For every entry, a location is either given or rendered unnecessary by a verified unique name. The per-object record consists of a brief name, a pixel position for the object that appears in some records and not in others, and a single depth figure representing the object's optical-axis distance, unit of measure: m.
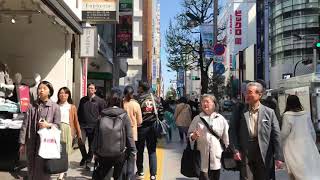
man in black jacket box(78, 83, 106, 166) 6.70
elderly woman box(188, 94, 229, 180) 4.34
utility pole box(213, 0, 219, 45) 14.62
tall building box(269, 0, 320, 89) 51.05
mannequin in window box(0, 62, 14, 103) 7.21
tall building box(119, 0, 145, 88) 34.01
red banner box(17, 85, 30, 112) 7.08
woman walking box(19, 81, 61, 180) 4.24
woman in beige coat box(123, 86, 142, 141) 5.56
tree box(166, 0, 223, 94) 20.49
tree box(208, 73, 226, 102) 25.41
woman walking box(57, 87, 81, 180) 5.78
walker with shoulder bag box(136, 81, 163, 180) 5.79
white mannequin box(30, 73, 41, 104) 8.08
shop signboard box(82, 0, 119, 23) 9.79
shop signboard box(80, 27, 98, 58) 10.04
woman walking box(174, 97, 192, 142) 10.59
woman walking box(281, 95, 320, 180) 4.77
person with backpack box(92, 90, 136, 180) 4.48
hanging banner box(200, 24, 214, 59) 15.72
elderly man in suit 4.03
